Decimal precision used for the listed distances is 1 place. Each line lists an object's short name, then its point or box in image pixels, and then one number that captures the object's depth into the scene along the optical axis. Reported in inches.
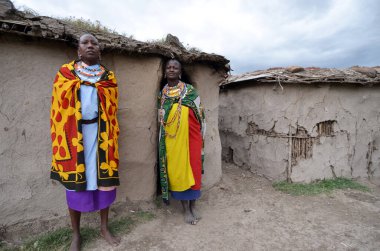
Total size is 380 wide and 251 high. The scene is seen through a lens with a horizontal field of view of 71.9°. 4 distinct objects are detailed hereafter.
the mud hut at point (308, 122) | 192.1
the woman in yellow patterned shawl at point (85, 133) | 92.9
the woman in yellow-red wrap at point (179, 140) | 125.5
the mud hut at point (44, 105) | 104.9
